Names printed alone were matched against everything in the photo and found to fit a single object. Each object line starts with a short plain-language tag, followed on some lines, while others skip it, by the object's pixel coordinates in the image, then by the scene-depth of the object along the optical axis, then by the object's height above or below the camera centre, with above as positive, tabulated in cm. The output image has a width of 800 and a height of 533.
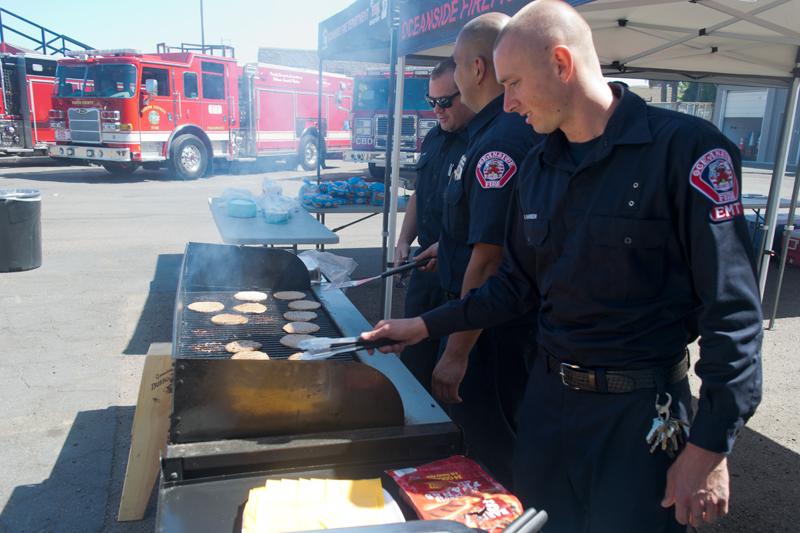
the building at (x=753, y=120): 2808 +170
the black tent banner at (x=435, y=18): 327 +76
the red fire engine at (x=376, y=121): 1361 +42
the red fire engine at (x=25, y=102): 1489 +57
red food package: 136 -84
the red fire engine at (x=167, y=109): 1339 +50
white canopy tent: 399 +90
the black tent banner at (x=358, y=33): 509 +100
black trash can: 646 -112
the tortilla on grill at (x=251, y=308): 281 -82
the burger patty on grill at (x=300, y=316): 277 -83
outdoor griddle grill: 153 -82
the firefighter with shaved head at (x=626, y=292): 129 -34
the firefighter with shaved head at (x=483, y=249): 214 -41
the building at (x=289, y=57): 3303 +428
